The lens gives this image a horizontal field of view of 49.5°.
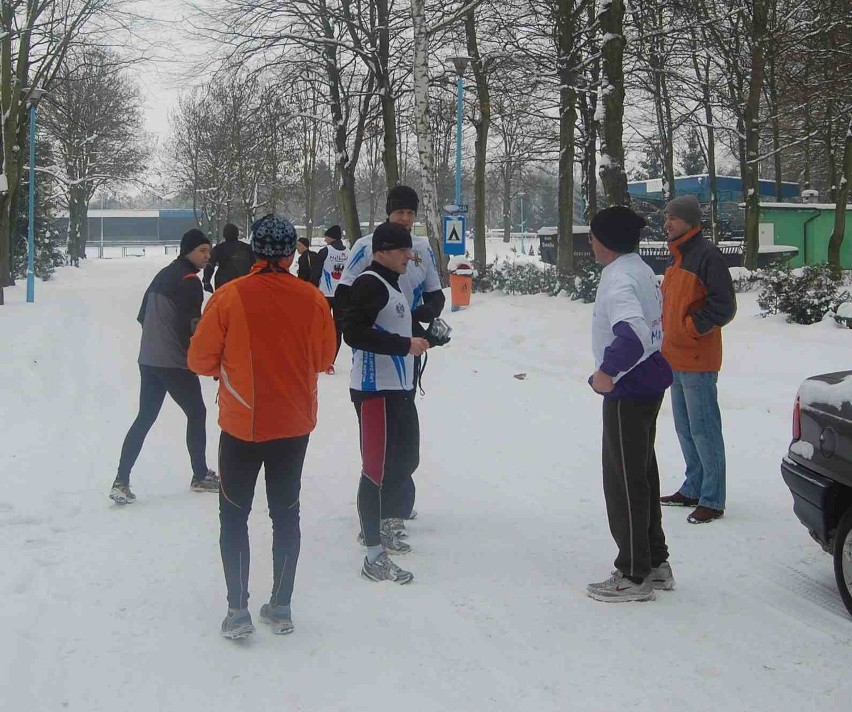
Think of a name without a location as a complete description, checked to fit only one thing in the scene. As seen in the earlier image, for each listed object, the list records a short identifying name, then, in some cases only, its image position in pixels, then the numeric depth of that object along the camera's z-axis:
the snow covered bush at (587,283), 16.45
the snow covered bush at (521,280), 18.36
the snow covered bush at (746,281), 15.71
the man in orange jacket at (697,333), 5.66
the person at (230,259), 11.93
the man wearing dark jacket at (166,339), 6.41
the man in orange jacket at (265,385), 4.05
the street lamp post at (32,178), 21.83
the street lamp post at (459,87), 19.28
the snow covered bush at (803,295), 11.48
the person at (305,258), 12.80
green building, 30.06
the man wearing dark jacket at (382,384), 4.79
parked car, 4.28
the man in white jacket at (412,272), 5.39
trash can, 17.50
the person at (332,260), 11.40
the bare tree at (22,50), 20.31
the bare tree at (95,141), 37.41
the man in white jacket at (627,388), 4.32
